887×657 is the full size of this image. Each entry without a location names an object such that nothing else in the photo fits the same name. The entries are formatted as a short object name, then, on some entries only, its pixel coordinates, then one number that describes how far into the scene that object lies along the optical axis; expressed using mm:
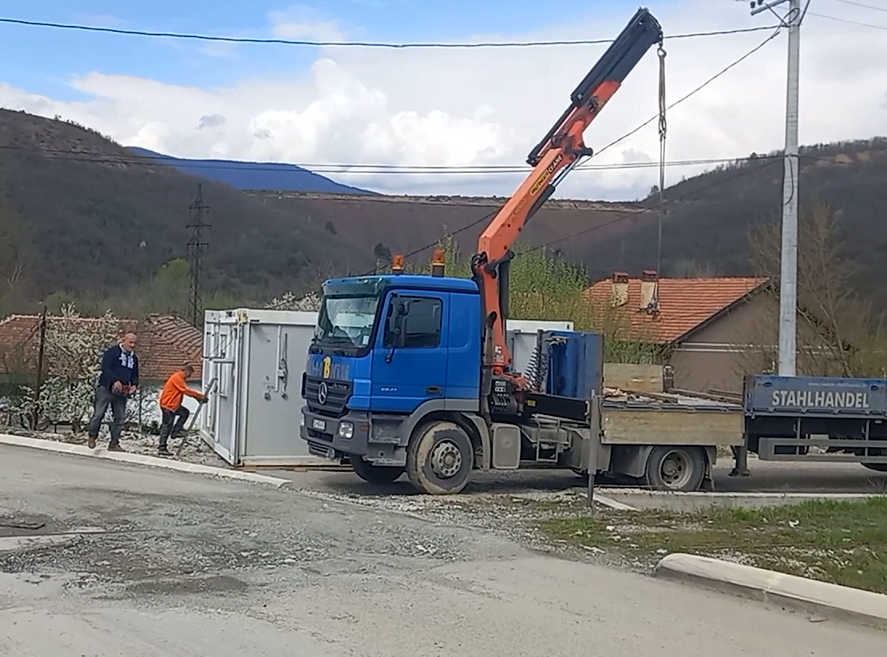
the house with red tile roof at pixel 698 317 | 38406
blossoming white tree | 22188
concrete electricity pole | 19297
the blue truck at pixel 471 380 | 14516
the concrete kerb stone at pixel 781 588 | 8234
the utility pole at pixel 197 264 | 51438
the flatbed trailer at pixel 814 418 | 16469
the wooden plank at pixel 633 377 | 18516
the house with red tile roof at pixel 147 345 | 23031
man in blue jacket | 17500
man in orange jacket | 17969
